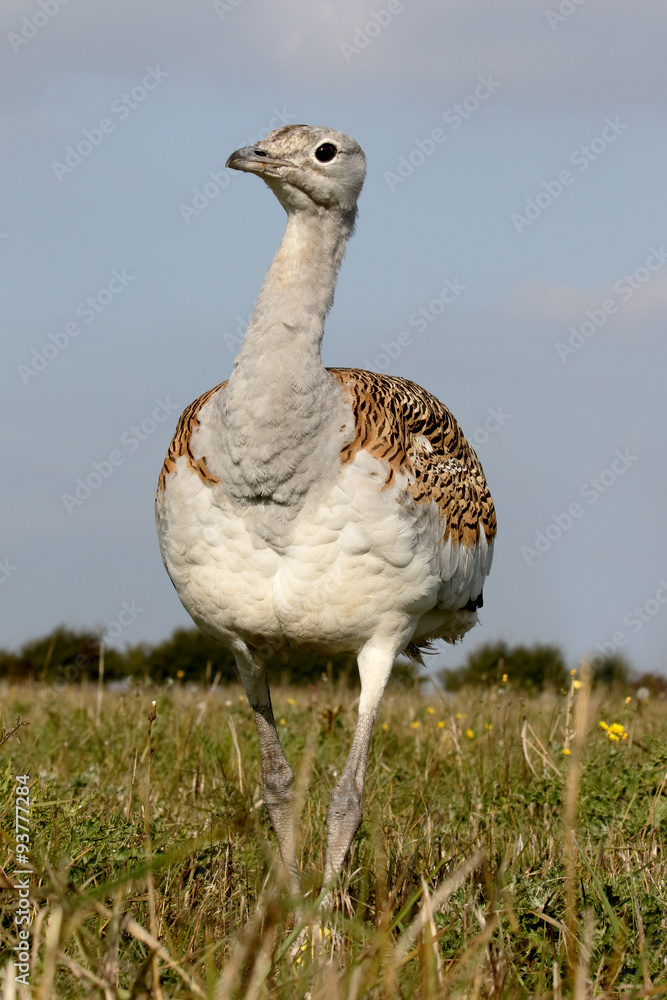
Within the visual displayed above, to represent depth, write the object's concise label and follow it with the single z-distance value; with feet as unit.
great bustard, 27.50
